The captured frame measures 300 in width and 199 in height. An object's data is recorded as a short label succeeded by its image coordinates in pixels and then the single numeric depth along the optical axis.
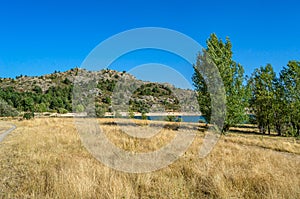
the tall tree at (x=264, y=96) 30.52
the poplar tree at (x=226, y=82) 22.99
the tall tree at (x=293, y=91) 26.19
